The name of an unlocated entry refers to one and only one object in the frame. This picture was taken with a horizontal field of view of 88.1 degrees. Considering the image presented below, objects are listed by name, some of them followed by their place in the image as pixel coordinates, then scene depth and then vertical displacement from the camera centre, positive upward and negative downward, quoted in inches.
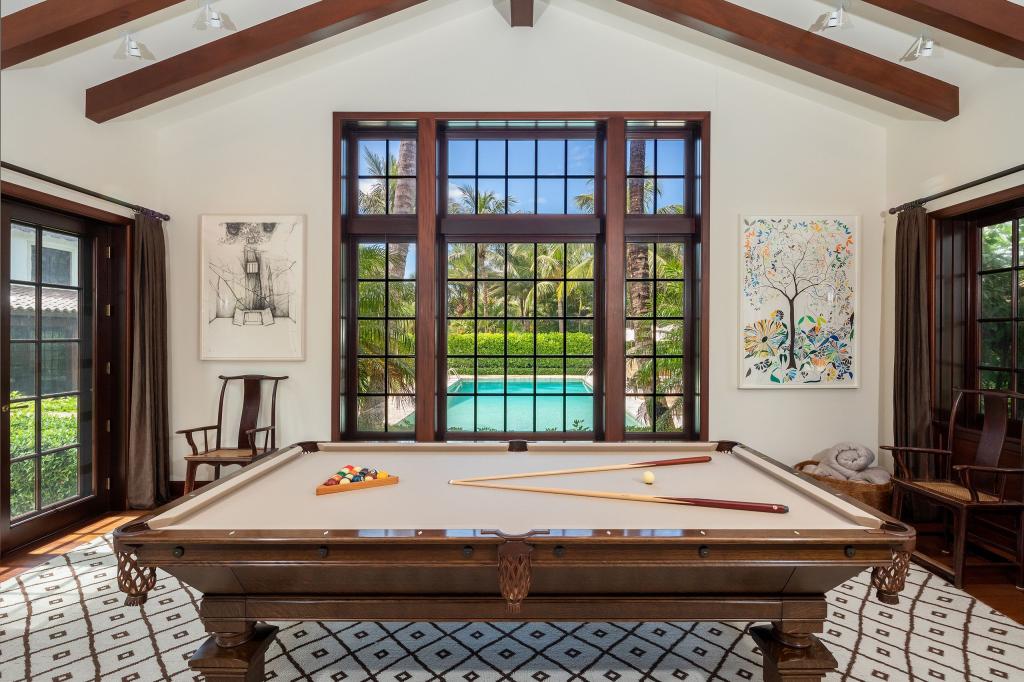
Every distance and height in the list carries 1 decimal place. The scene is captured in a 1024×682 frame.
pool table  62.2 -25.7
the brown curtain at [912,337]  146.9 +1.8
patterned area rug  84.7 -52.9
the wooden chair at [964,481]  113.0 -33.8
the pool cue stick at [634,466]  90.7 -22.1
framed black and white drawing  165.6 +15.9
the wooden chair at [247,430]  152.3 -27.5
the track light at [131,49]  121.8 +67.1
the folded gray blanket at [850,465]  147.1 -34.9
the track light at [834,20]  115.4 +71.2
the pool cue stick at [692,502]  70.2 -22.3
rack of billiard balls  80.4 -22.2
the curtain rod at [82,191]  119.3 +38.0
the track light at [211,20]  116.8 +71.0
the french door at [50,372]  129.6 -9.4
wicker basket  142.0 -40.1
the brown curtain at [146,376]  155.9 -11.5
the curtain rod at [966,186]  120.3 +39.3
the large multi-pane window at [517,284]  171.3 +18.4
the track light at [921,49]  115.6 +65.1
